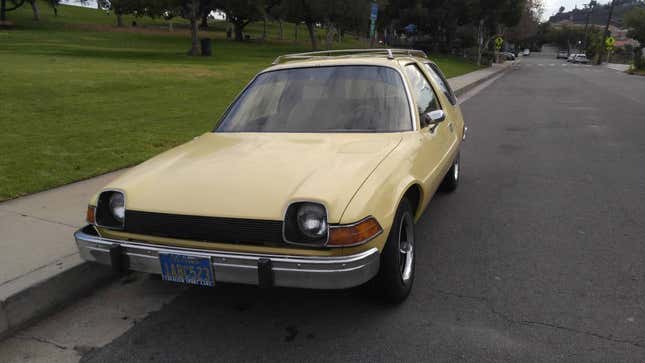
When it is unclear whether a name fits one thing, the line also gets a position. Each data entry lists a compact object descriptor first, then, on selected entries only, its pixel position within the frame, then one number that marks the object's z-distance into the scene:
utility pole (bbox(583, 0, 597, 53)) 97.28
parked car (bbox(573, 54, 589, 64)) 69.06
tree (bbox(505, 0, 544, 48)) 64.75
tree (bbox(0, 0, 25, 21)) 55.53
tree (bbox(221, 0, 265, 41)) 39.73
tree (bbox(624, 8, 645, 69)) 51.00
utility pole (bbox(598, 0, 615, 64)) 60.73
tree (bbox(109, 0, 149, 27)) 34.84
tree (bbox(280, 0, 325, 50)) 40.66
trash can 29.97
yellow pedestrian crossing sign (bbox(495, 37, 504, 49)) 50.53
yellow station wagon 2.77
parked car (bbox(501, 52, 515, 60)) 67.86
